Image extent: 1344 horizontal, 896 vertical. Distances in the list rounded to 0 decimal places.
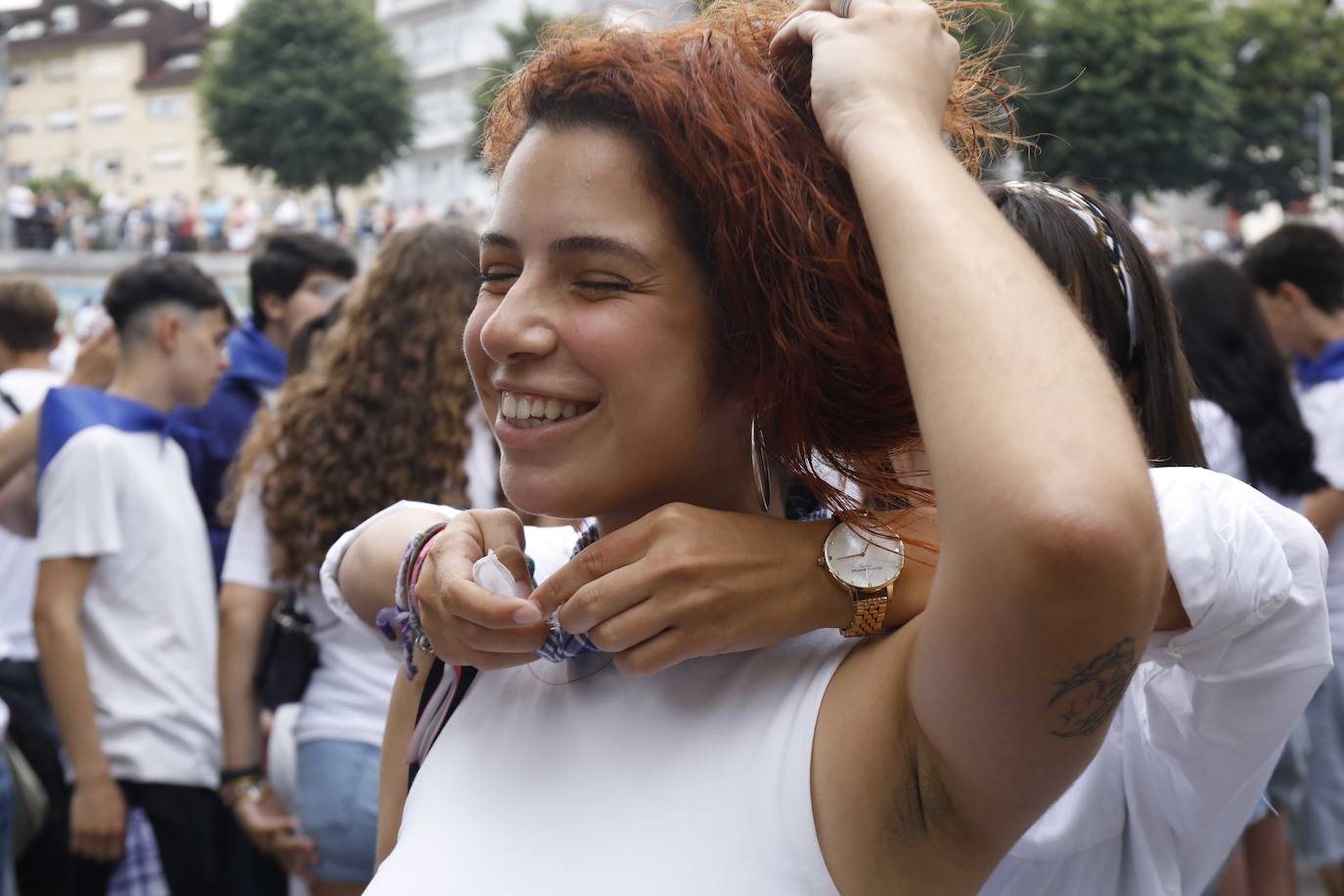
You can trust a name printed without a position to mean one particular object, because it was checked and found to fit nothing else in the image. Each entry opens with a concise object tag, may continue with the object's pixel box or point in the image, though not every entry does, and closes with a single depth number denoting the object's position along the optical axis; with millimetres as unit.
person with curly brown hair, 3025
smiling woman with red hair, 1056
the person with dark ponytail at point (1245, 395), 3998
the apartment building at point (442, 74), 58906
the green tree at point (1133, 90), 35656
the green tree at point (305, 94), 45781
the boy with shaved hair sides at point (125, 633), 3484
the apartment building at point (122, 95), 67500
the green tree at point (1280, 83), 44000
